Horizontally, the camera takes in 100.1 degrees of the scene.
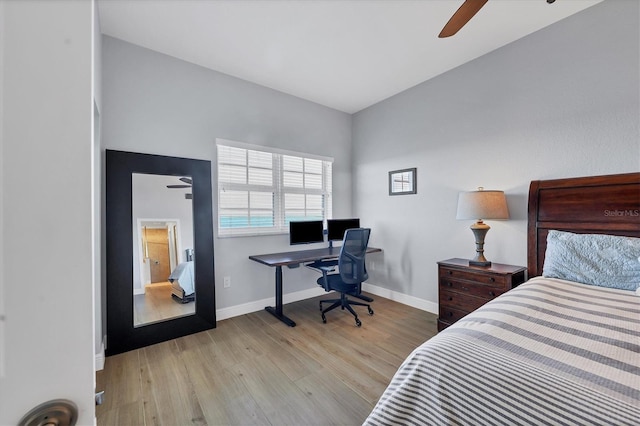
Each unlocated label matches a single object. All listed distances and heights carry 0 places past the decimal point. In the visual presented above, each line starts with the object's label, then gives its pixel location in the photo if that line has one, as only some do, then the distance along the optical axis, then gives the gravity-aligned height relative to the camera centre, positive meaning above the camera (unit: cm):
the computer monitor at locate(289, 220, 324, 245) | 350 -25
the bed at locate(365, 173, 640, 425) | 80 -54
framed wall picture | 356 +42
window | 322 +34
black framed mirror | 242 -29
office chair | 302 -65
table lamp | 250 +2
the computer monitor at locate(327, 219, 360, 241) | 382 -22
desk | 297 -53
